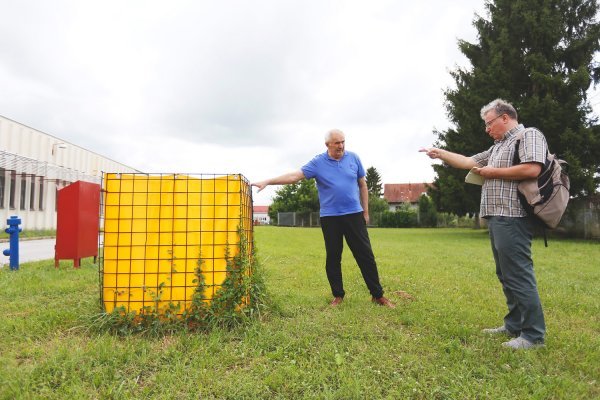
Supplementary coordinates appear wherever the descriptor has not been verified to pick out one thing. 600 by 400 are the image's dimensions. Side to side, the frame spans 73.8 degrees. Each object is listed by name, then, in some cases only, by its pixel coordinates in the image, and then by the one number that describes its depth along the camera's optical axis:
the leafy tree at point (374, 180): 72.12
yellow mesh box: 3.33
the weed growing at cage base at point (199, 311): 3.23
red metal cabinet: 6.93
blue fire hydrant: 6.98
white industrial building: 22.06
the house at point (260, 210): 97.64
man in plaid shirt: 2.98
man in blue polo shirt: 4.32
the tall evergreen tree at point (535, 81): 15.39
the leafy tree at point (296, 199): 49.66
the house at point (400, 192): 69.24
